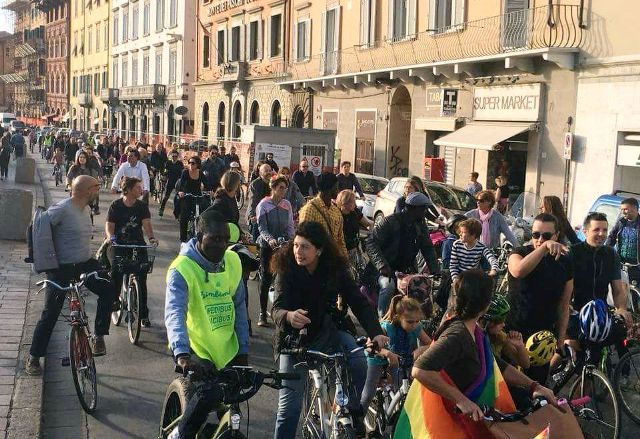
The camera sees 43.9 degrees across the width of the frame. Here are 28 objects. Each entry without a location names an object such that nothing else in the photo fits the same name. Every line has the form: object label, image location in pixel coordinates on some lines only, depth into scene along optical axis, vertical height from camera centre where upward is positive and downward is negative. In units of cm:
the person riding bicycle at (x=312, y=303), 483 -107
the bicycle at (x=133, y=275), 833 -163
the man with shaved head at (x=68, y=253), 671 -112
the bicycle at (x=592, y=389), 546 -176
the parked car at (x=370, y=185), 2053 -144
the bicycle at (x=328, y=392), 444 -154
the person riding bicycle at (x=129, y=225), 841 -109
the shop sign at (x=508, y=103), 1967 +90
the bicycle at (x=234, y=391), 400 -137
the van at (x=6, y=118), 7266 +4
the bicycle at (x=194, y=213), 1338 -145
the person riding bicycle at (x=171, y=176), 1905 -124
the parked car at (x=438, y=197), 1720 -139
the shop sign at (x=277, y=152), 2392 -71
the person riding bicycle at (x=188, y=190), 1323 -113
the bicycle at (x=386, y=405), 537 -189
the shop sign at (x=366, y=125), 2838 +26
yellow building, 6869 +548
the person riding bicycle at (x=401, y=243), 696 -99
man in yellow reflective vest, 421 -101
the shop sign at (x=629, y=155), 1697 -28
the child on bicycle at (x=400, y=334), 561 -143
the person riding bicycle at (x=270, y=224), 923 -111
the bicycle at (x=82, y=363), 626 -190
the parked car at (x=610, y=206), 1074 -90
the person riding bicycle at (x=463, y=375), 369 -113
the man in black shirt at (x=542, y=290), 568 -109
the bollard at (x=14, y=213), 1464 -173
